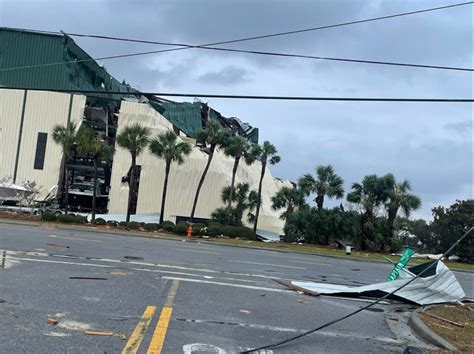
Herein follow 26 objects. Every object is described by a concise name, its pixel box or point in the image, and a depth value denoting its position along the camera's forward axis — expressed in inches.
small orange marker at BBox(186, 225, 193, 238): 1360.7
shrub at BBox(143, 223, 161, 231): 1489.4
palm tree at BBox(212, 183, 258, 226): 2036.2
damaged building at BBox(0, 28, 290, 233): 2394.2
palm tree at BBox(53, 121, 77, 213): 1836.9
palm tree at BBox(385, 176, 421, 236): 1648.6
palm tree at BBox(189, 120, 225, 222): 1921.8
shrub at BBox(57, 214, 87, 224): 1371.8
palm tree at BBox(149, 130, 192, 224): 1812.3
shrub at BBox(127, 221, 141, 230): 1467.2
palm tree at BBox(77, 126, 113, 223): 1761.8
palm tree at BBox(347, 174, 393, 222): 1664.6
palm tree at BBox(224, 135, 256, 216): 1959.9
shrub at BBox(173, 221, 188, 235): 1441.9
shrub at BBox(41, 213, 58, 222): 1368.1
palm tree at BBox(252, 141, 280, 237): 2004.2
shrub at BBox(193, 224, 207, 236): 1455.7
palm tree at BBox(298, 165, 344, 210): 1776.6
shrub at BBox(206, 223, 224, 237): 1483.8
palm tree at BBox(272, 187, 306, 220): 1915.6
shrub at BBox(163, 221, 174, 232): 1476.4
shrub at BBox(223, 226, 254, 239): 1545.3
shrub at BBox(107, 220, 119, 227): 1501.5
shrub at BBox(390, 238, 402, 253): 1597.8
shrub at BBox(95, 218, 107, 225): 1493.7
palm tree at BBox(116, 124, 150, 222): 1720.0
